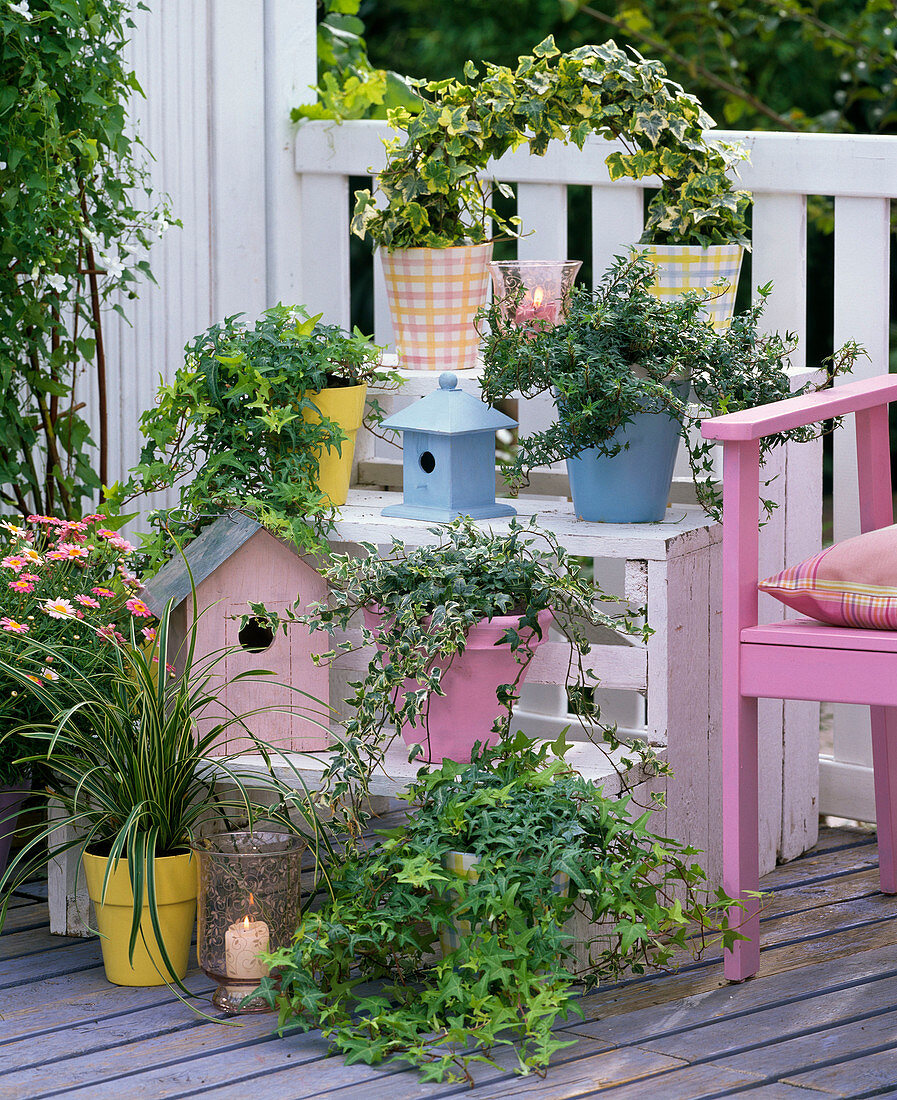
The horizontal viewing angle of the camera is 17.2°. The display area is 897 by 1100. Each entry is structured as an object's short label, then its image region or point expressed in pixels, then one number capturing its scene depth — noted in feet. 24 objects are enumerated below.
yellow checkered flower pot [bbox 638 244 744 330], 16.11
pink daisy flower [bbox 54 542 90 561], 15.14
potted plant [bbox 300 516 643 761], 13.69
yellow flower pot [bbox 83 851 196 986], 13.62
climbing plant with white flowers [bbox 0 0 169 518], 16.35
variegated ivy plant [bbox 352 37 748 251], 16.18
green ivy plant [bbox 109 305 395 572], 15.27
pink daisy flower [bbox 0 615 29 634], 14.12
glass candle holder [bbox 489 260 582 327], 16.08
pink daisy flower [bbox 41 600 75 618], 14.31
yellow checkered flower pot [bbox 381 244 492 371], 16.82
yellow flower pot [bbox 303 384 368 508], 15.92
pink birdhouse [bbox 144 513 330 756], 15.16
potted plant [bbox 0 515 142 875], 14.49
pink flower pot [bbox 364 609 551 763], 14.00
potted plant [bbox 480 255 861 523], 14.33
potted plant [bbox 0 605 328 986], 13.58
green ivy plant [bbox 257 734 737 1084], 12.31
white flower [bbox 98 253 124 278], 17.61
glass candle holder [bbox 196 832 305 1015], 13.14
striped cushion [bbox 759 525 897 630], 12.62
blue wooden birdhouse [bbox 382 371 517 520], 15.30
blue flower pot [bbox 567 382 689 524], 14.78
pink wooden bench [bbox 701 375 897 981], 12.49
